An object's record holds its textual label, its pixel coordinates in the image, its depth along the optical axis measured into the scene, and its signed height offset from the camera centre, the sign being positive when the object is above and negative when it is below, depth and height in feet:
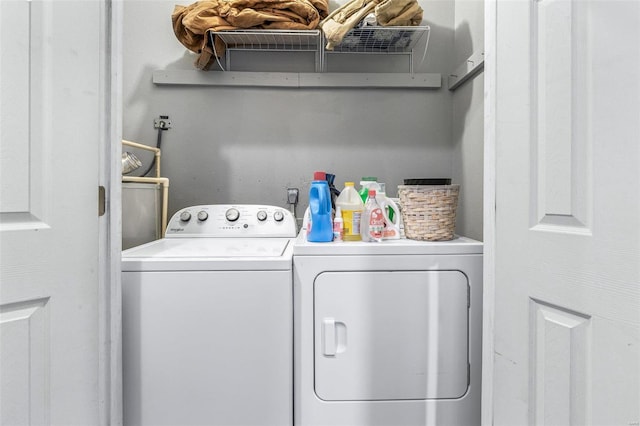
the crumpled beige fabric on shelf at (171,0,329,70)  5.73 +3.26
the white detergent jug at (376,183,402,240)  4.73 -0.13
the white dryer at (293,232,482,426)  4.25 -1.52
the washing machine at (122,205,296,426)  4.01 -1.55
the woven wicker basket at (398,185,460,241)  4.57 -0.02
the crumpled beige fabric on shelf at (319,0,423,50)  5.50 +3.16
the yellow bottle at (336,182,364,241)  4.70 -0.08
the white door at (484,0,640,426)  2.25 -0.02
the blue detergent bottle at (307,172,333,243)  4.50 -0.08
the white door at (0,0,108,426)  2.67 -0.01
